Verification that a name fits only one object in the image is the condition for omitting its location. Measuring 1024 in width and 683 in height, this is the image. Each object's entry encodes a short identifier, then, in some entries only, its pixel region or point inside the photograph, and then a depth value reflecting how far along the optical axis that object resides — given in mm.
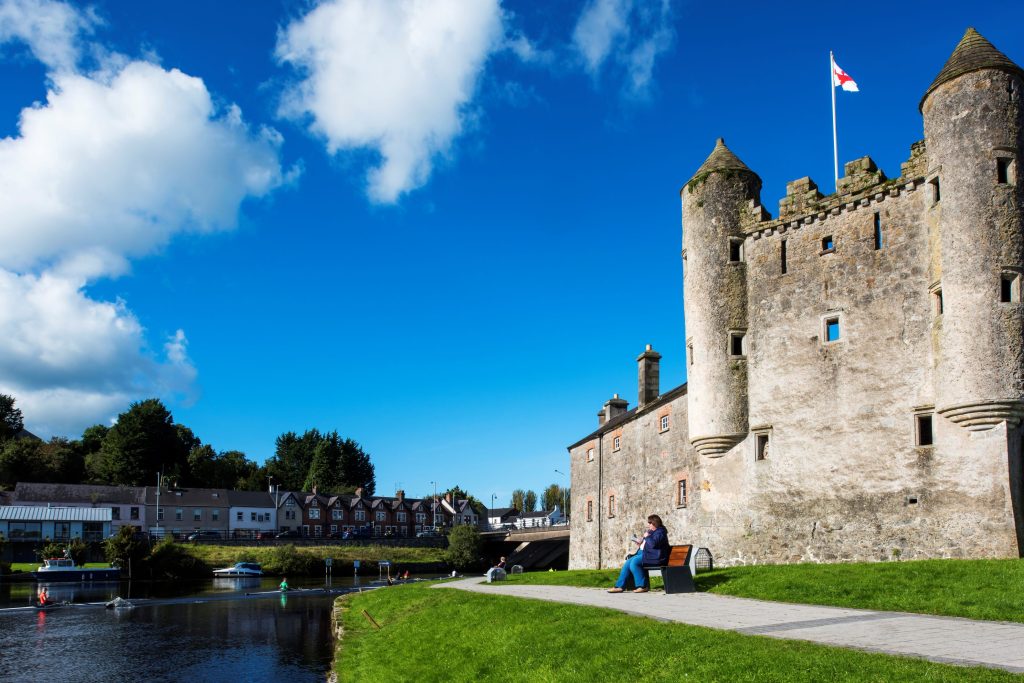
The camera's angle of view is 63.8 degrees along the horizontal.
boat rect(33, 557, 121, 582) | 66250
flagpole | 30100
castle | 23312
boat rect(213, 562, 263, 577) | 74750
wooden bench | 20234
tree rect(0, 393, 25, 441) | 131500
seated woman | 20281
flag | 29672
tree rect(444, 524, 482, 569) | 88812
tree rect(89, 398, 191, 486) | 116375
